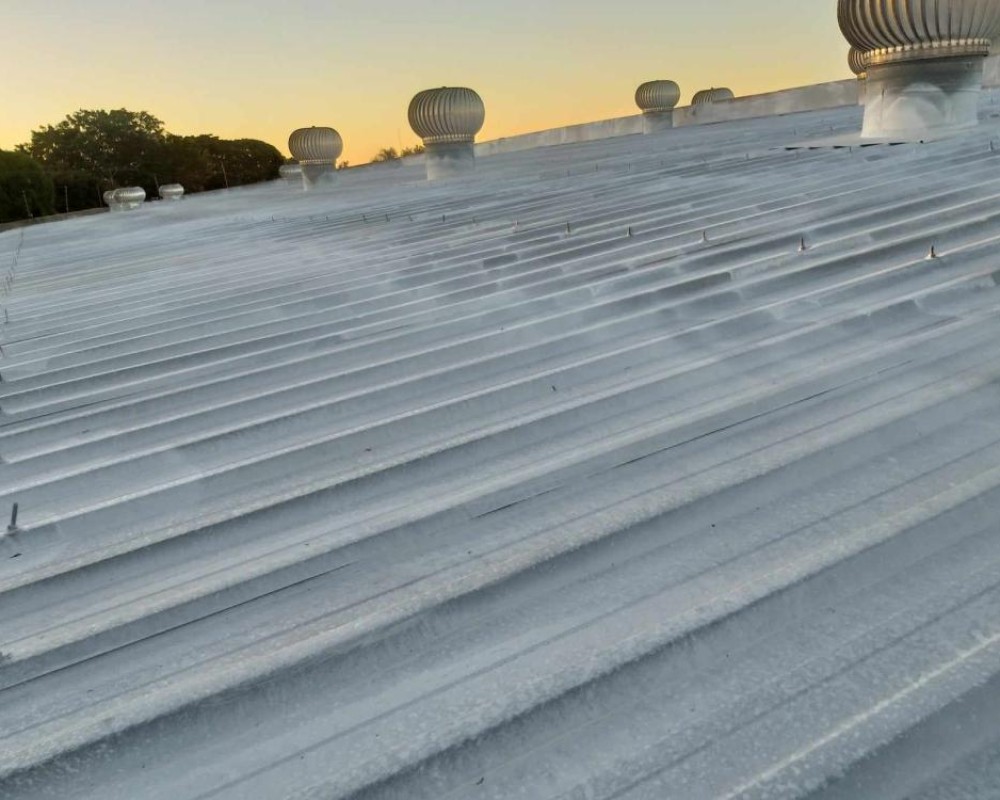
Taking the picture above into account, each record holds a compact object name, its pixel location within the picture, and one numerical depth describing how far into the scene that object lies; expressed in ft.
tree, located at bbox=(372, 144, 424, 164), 94.25
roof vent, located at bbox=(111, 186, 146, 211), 76.84
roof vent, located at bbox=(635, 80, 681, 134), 68.85
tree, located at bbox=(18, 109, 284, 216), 230.48
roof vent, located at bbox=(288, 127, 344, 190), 67.67
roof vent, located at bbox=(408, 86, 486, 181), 50.70
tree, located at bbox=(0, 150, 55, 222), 187.73
